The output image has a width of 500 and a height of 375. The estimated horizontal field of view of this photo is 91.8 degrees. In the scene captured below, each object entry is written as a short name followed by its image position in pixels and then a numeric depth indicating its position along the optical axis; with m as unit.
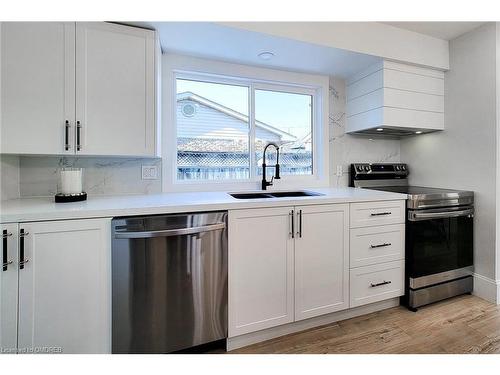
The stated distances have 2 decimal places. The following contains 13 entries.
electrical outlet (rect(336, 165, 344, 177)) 2.64
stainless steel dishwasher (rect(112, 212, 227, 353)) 1.34
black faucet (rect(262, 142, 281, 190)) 2.27
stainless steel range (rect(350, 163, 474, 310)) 2.02
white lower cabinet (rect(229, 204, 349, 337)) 1.57
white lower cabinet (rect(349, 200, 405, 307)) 1.88
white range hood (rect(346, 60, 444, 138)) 2.18
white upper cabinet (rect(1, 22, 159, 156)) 1.42
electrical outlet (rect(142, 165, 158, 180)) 2.01
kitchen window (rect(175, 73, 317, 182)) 2.22
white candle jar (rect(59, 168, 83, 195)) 1.56
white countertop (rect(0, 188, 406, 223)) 1.24
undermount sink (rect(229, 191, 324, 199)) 2.13
